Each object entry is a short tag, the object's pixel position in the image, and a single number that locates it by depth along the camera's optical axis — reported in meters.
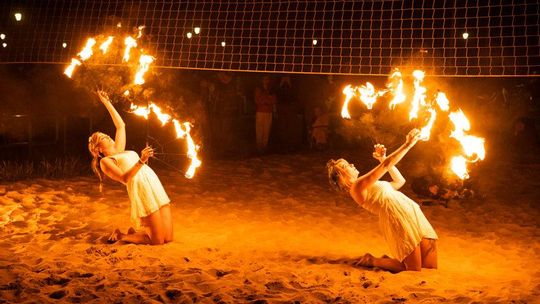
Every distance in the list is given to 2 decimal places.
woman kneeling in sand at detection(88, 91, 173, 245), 7.13
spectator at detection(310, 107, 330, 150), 14.81
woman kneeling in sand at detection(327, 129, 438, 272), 6.25
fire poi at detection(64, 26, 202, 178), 7.57
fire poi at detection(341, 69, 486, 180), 6.77
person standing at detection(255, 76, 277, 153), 14.61
